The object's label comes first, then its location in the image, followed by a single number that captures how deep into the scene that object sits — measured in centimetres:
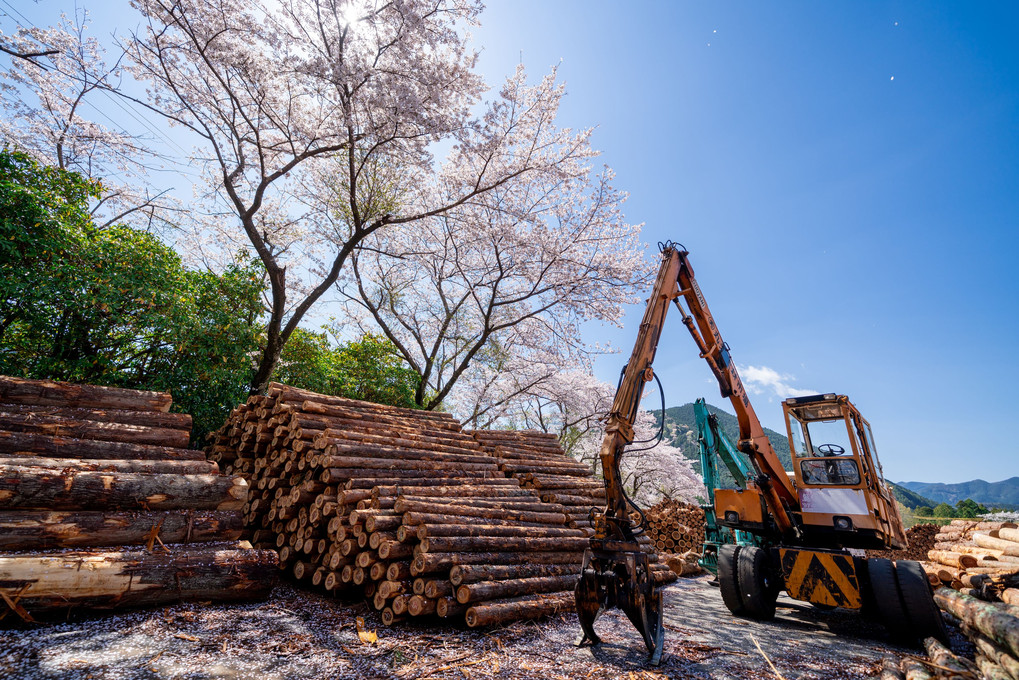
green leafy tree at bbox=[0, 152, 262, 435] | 753
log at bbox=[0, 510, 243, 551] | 438
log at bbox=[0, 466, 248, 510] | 458
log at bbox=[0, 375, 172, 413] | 653
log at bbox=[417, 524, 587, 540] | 562
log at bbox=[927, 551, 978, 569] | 842
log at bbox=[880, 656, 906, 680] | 429
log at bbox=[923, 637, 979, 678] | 447
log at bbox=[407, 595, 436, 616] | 505
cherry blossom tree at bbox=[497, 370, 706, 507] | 2139
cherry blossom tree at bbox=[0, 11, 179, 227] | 1354
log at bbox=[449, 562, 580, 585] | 531
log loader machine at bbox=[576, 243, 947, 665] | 476
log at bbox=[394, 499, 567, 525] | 591
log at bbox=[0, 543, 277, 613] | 395
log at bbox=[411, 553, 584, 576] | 534
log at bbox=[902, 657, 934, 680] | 408
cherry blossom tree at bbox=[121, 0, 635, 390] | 1025
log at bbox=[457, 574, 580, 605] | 518
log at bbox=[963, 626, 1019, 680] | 392
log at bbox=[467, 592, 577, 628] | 507
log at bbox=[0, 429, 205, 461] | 529
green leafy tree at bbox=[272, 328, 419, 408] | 1221
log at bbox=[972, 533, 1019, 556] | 843
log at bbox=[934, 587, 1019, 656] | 394
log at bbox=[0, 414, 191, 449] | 579
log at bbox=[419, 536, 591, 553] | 555
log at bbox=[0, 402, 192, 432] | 607
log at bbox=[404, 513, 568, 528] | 570
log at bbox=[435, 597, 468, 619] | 510
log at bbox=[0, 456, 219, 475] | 498
